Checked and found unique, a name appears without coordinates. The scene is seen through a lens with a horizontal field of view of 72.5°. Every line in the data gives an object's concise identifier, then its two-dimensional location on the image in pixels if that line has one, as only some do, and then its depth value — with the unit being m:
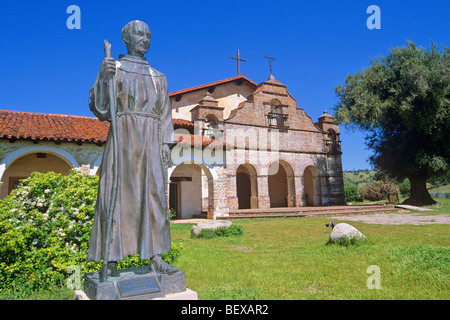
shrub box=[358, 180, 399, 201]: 32.34
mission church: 13.07
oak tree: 19.12
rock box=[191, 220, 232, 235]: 10.00
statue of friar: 3.01
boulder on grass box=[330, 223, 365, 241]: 7.21
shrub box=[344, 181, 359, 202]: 34.03
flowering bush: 4.66
